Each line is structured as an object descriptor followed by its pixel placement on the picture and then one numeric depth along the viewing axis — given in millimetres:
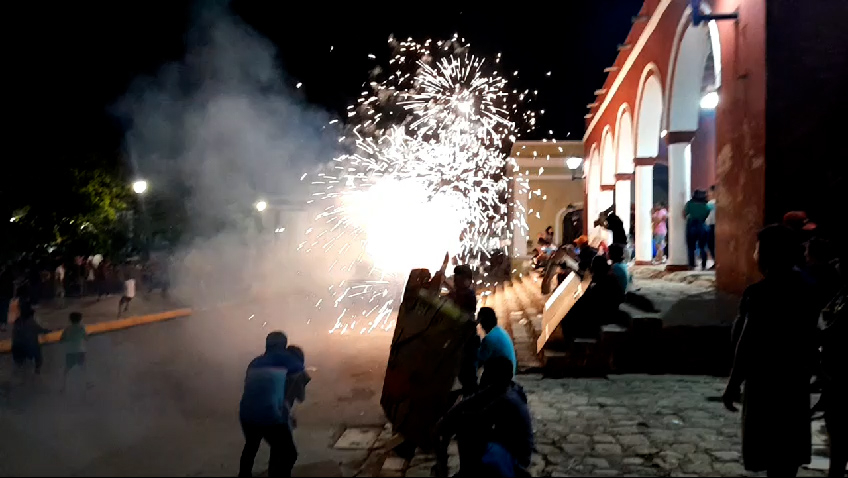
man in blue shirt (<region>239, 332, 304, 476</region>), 4418
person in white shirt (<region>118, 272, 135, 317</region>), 16484
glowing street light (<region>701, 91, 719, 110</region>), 13887
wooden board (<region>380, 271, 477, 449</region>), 5352
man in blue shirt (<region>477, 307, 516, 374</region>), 5219
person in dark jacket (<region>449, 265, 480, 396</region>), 6517
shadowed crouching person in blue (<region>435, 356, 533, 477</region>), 3570
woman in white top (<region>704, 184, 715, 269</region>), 11725
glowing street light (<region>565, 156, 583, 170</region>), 19969
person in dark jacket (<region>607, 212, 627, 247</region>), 11141
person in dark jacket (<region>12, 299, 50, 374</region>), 9305
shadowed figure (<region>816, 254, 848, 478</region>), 3920
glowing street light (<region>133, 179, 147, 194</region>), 18342
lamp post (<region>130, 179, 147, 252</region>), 23703
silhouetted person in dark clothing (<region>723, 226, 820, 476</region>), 3566
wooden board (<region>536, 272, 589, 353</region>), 8797
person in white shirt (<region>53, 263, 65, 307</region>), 19281
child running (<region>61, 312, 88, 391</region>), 8195
